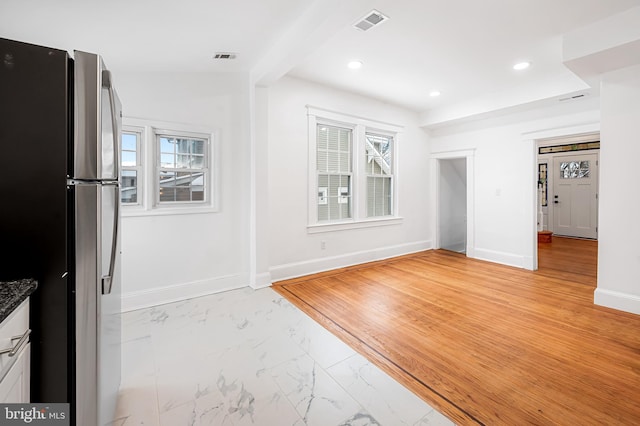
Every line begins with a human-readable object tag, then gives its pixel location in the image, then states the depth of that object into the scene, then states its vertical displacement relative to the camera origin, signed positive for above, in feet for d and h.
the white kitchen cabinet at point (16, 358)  2.82 -1.57
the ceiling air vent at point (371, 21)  8.45 +5.75
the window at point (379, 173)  17.40 +2.29
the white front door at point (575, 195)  24.03 +1.27
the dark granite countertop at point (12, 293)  2.82 -0.90
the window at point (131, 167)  10.18 +1.57
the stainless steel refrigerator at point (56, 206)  3.50 +0.06
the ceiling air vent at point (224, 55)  9.92 +5.43
